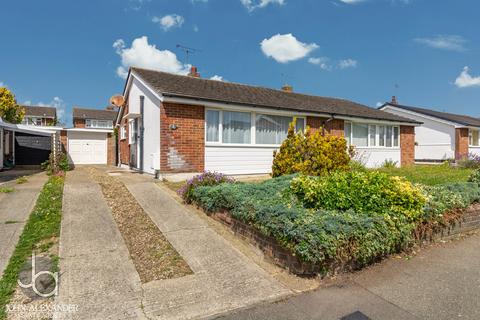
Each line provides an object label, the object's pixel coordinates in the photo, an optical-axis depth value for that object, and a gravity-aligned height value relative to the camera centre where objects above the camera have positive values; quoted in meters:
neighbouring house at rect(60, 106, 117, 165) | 20.08 +0.73
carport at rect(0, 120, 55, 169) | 17.57 +0.44
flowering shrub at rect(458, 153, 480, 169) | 15.75 -0.31
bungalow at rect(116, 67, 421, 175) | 10.47 +1.36
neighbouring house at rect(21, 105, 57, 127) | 50.44 +6.84
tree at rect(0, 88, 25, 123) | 29.70 +4.99
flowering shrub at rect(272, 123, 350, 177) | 8.05 +0.04
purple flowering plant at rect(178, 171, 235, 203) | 6.84 -0.61
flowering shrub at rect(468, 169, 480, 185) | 7.49 -0.51
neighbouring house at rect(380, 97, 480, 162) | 23.62 +1.74
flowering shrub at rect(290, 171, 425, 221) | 4.63 -0.62
